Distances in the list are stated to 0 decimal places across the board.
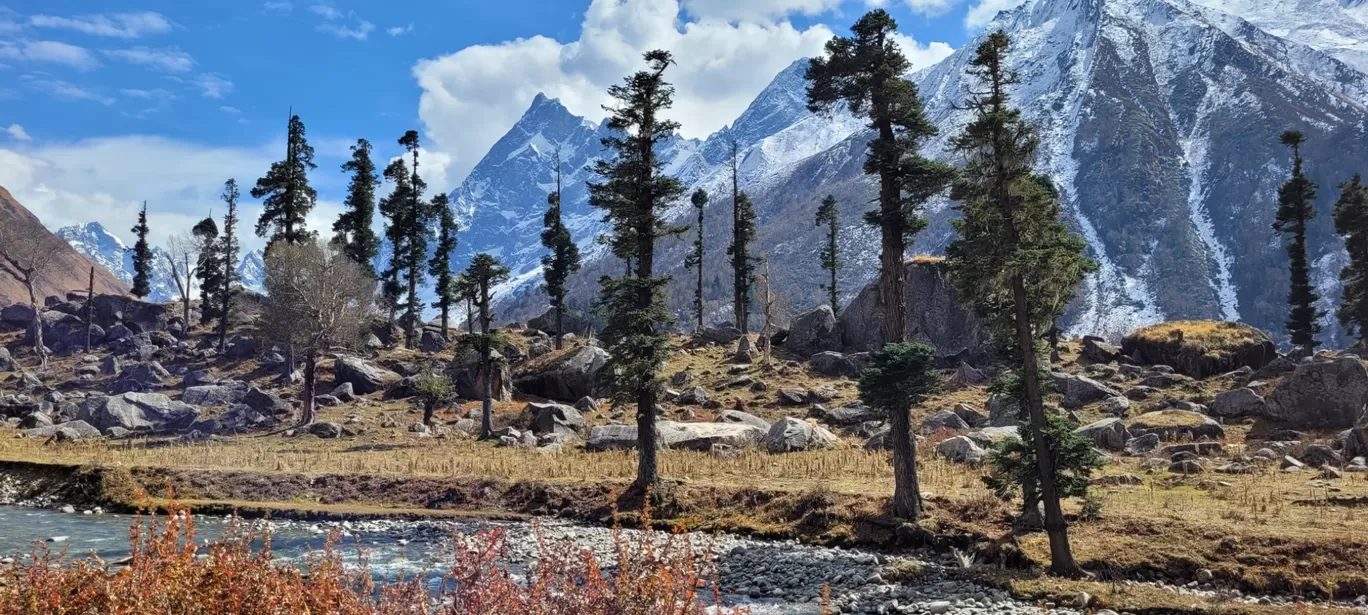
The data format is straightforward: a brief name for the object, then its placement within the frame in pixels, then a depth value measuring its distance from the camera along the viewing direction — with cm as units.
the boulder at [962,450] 2920
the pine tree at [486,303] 4091
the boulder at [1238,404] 3700
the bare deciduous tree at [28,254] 6738
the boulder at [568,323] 7988
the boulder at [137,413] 4522
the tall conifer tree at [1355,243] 5416
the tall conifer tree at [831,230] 7922
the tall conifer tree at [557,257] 7156
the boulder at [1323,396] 3419
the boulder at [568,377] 5200
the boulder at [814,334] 6200
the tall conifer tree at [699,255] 7579
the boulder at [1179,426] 3350
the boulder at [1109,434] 3222
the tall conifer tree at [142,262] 9325
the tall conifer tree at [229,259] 7175
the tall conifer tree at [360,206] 7200
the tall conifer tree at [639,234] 2597
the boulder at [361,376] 5622
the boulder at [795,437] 3450
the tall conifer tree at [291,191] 6369
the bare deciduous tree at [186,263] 8150
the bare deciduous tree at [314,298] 5359
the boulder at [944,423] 3762
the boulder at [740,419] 4062
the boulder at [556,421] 4141
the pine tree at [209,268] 8088
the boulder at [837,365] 5528
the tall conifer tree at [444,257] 7422
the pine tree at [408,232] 7244
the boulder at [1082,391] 4159
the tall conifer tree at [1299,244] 5728
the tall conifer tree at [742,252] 7544
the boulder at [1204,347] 4784
